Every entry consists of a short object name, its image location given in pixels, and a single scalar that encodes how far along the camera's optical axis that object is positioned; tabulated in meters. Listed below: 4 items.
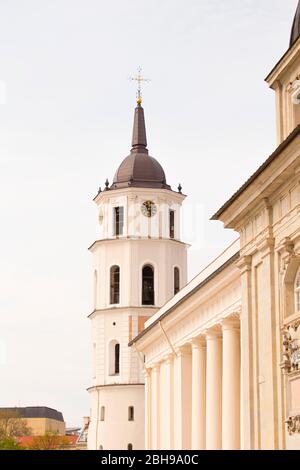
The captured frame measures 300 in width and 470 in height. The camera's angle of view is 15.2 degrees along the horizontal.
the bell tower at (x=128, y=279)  69.81
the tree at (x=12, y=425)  145.54
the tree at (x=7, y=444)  102.62
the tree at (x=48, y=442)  121.50
